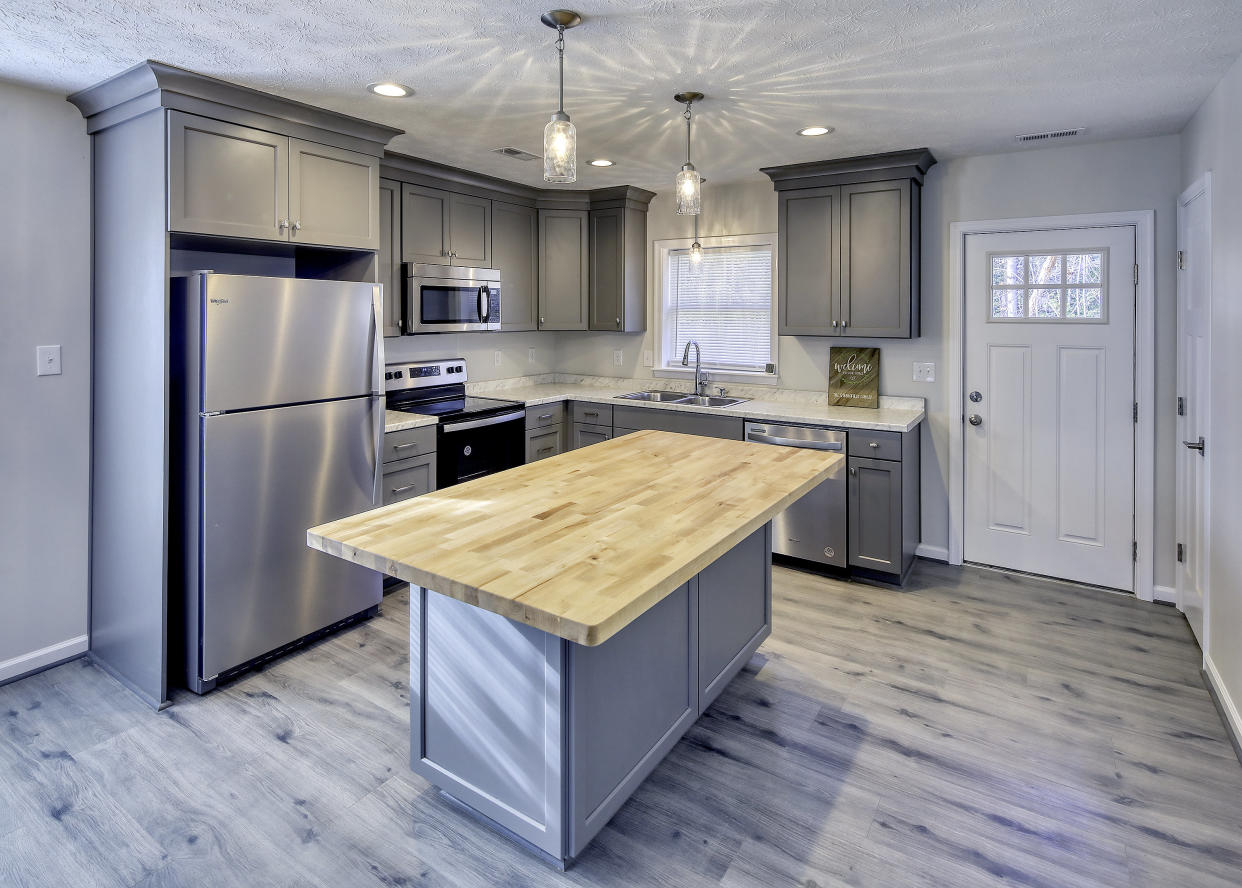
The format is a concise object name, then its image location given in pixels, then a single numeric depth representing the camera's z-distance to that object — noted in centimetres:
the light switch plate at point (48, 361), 281
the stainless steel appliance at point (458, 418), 389
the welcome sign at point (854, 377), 428
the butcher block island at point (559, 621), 150
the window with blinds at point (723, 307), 477
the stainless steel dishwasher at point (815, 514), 395
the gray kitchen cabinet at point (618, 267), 493
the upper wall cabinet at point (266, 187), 262
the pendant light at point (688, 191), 259
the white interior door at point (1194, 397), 294
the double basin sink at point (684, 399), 462
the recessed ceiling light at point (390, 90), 278
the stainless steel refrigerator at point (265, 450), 269
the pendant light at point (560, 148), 202
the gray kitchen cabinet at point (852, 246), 390
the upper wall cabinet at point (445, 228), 401
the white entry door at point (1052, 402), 368
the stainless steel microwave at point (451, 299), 399
